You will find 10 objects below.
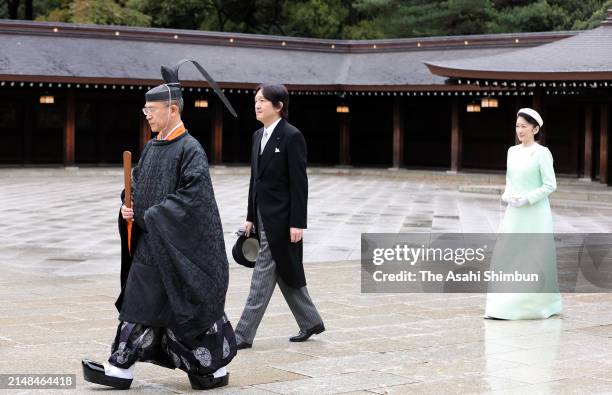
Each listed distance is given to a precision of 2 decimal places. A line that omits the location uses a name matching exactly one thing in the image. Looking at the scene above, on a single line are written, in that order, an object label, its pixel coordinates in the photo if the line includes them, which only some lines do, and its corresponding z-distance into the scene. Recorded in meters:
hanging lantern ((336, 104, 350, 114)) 31.70
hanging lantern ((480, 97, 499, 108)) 27.44
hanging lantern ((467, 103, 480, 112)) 28.50
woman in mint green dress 7.74
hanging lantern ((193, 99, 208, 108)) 29.58
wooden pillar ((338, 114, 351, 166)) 32.25
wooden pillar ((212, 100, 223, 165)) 29.88
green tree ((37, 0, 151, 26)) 37.91
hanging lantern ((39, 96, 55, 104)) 27.88
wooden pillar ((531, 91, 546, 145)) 23.51
